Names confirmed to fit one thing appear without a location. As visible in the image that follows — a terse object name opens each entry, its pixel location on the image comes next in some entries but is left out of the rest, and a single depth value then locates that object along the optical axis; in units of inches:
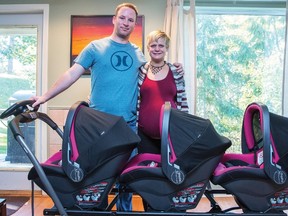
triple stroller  56.1
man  74.8
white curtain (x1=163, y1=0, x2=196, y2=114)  131.0
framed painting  135.0
